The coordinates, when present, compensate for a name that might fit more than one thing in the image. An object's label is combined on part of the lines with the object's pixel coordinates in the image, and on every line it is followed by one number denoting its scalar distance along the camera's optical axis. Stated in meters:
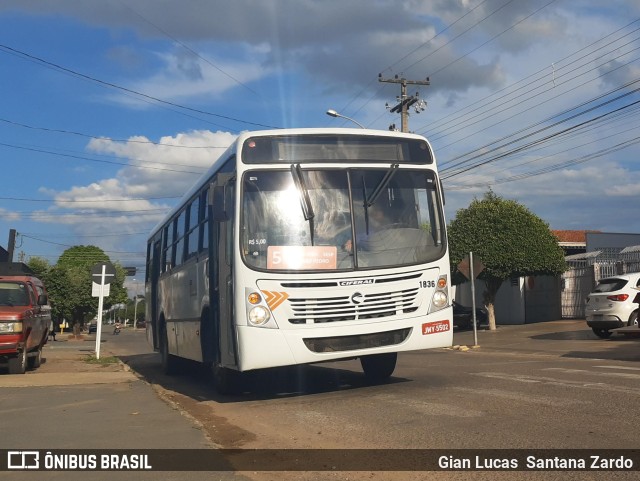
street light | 30.11
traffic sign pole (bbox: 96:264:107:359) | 21.02
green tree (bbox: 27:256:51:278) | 76.44
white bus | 8.81
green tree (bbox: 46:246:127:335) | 68.38
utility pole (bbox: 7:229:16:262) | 50.94
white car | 19.72
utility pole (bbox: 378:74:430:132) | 34.00
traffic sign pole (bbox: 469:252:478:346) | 21.56
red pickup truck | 14.23
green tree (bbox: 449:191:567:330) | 30.91
